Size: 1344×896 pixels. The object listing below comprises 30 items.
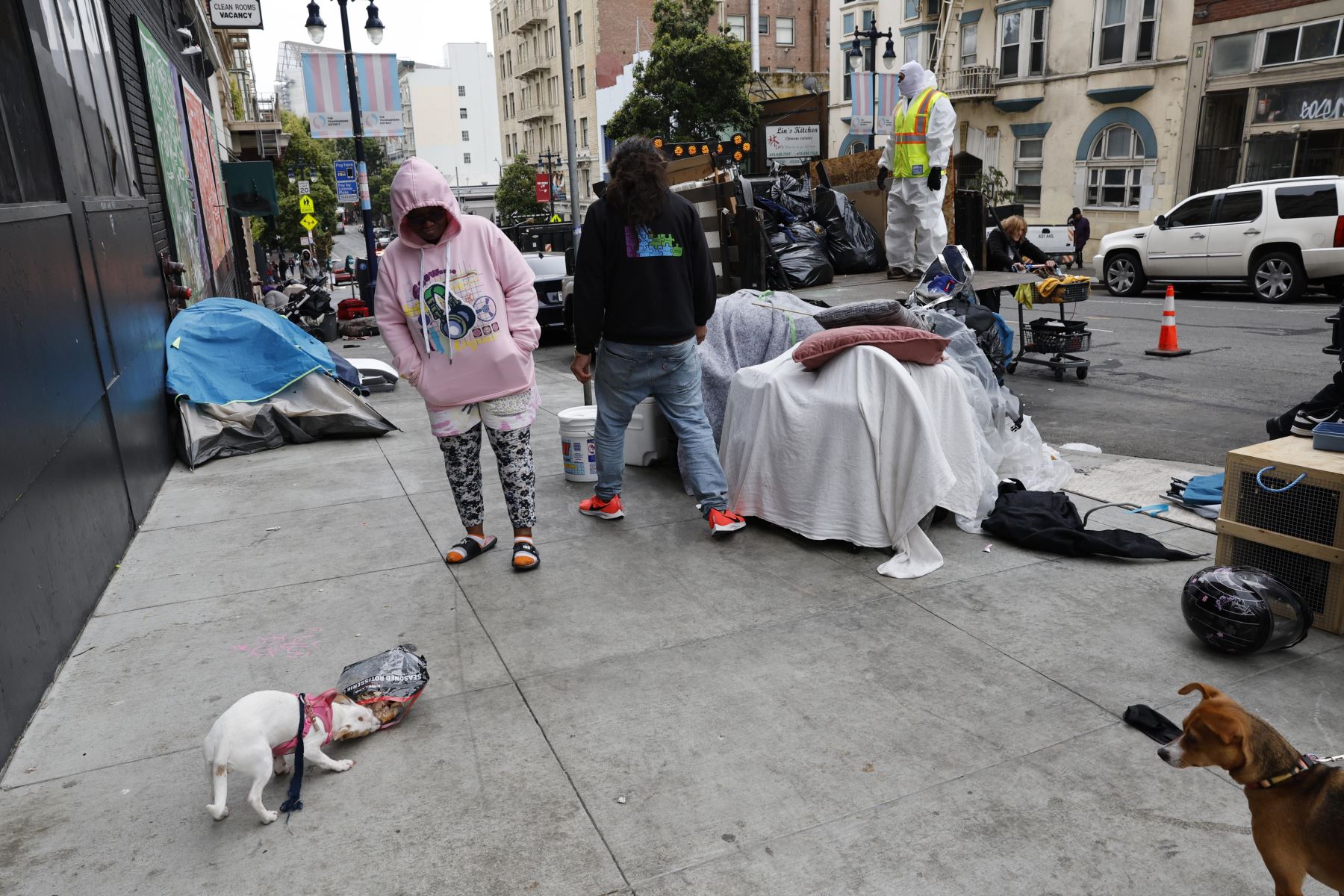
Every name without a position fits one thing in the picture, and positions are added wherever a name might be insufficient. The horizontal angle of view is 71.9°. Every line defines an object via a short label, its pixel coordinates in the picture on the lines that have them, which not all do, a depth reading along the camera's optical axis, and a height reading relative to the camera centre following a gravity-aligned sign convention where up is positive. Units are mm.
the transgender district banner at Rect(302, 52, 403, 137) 19422 +2391
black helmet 3406 -1558
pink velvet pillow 4848 -765
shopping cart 9727 -1601
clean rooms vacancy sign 16141 +3405
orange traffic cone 11156 -1871
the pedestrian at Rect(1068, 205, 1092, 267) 25219 -1191
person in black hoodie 4715 -529
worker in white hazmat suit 8917 +201
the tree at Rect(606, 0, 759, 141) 37000 +4689
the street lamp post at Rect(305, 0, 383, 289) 18562 +2301
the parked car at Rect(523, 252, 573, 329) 14400 -1354
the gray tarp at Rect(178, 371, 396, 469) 7121 -1622
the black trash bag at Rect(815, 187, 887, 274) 9969 -473
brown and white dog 2084 -1367
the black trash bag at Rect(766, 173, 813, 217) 10219 +4
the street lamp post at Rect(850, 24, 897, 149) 24188 +3703
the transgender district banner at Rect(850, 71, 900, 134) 24672 +2452
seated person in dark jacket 10078 -610
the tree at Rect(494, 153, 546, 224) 59344 +853
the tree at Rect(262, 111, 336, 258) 44156 +1120
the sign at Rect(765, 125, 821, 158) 30875 +1733
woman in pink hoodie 4293 -513
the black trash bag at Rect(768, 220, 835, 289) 8961 -572
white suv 15297 -1067
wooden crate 3646 -1376
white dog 2691 -1535
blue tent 7410 -1099
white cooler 6352 -1575
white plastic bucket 6098 -1540
